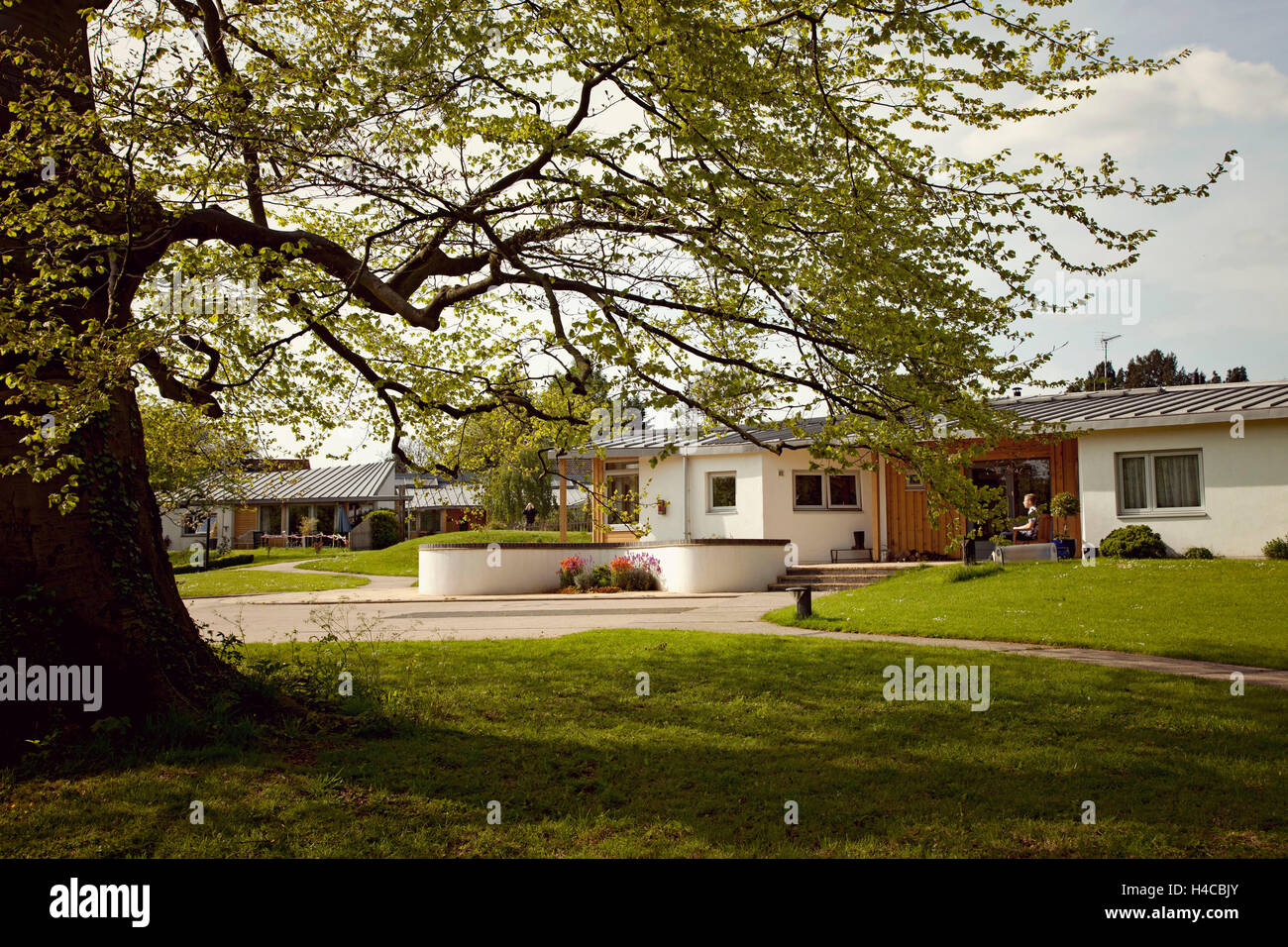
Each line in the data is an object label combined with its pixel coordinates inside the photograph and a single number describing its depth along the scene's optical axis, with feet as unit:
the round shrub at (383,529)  139.85
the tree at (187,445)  39.58
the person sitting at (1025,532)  70.08
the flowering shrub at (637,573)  75.92
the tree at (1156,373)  178.29
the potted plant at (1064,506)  67.77
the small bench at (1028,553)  67.00
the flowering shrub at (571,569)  79.00
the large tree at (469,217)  20.89
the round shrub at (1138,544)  60.80
